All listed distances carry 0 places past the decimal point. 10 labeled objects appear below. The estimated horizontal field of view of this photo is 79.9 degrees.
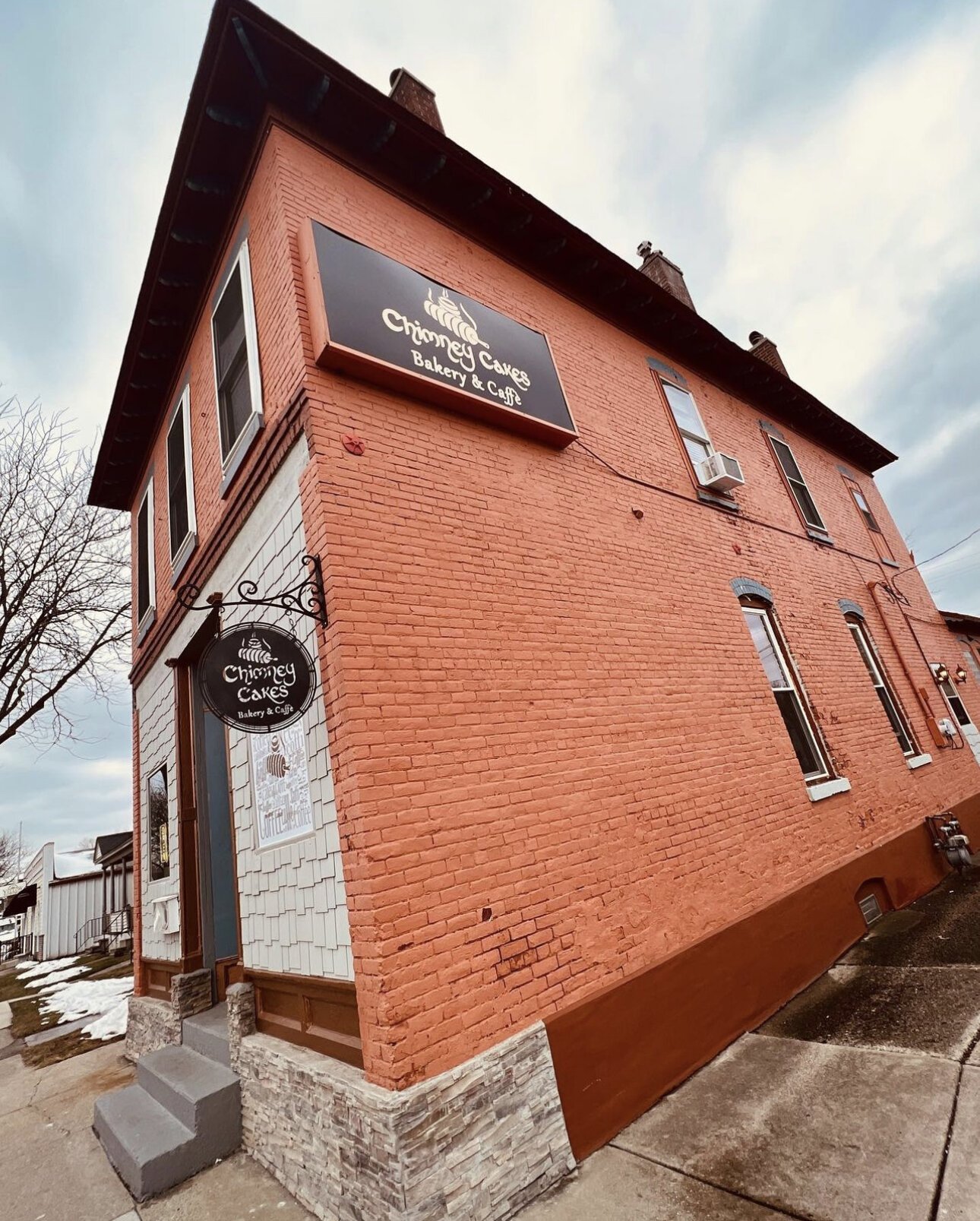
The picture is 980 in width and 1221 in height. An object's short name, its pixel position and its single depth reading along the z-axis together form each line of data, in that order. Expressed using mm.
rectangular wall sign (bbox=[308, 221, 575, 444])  4664
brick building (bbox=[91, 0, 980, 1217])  3381
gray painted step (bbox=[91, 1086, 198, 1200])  3836
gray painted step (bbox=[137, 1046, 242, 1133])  4148
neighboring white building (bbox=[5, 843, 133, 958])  23594
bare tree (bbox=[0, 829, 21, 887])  63156
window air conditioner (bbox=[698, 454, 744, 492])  7805
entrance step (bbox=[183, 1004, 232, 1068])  4938
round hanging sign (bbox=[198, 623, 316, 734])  3564
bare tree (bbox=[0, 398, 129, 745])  12609
